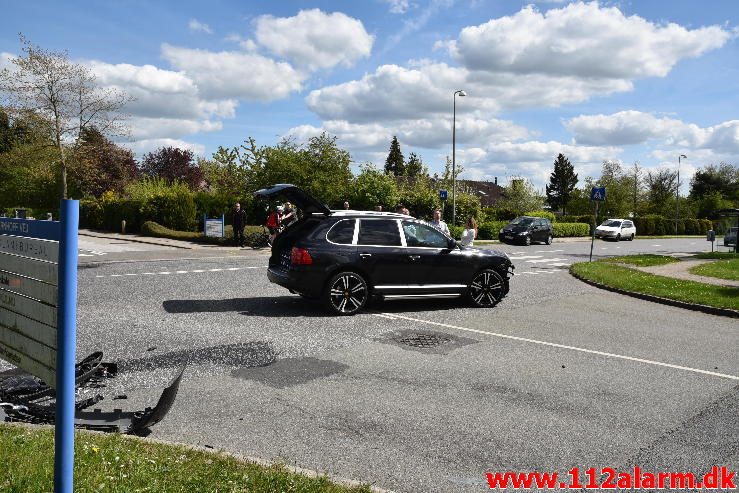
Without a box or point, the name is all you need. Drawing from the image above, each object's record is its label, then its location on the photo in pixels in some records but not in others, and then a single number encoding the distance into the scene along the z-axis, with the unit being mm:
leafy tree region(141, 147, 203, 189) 64125
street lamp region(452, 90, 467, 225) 36534
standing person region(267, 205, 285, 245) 21531
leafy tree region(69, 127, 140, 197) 30000
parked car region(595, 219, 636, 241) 42406
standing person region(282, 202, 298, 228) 20219
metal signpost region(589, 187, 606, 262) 19802
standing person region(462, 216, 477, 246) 15469
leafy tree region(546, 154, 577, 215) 108312
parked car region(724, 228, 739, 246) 38500
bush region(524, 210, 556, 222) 46262
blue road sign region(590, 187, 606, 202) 19800
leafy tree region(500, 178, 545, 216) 67000
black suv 9469
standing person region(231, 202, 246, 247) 24572
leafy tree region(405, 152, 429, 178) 91531
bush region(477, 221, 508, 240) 36344
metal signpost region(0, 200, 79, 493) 2590
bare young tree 26844
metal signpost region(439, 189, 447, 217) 33462
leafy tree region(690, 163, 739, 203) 85688
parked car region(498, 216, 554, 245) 33312
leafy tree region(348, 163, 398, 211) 32469
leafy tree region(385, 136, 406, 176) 111312
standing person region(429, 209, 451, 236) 15770
